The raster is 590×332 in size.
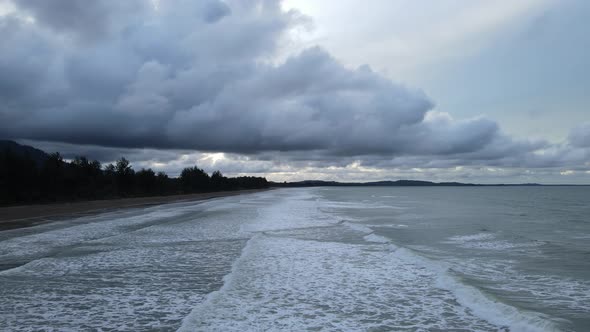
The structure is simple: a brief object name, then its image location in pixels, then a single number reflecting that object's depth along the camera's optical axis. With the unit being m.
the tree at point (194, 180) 123.76
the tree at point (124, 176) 78.41
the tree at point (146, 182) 83.12
